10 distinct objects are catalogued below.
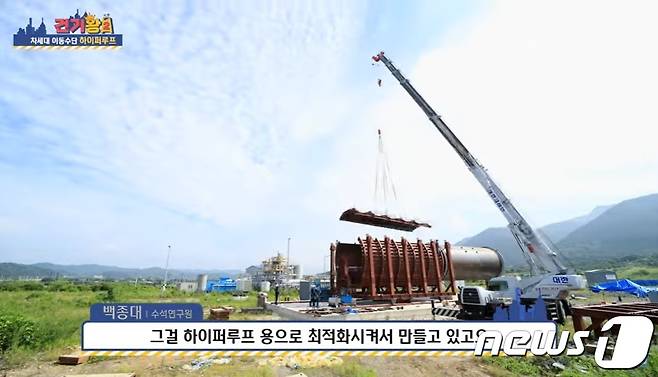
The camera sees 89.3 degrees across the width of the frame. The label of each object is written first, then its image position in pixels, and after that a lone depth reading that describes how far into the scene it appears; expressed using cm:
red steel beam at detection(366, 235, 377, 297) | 2170
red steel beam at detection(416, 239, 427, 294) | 2409
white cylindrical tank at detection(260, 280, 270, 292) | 5459
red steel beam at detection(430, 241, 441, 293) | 2516
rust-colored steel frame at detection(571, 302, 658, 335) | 1146
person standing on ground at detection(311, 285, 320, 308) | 2058
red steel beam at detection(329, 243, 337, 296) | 2251
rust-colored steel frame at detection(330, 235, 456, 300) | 2233
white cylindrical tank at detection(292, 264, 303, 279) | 8052
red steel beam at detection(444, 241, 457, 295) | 2619
